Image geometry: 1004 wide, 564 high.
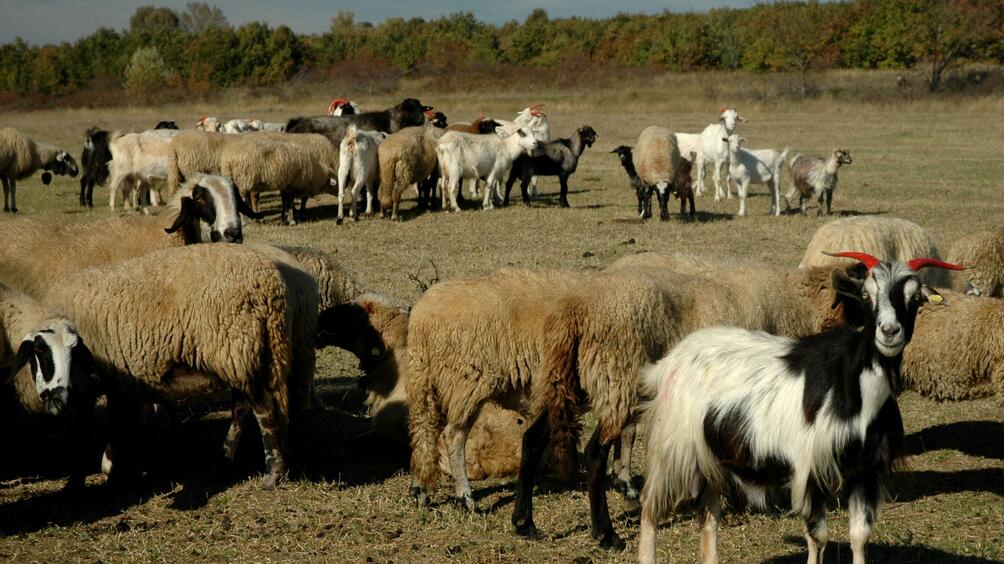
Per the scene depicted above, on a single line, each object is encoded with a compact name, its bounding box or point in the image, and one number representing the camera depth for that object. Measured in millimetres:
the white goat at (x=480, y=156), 20250
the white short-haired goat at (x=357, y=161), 19219
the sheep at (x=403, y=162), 19484
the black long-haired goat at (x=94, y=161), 22562
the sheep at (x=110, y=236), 8438
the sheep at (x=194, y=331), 6965
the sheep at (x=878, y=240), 10055
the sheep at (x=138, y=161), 20578
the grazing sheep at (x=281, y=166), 18391
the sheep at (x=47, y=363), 6492
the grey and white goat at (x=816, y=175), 19500
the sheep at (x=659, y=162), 19047
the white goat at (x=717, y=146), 21984
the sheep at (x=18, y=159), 21344
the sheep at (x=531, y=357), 6266
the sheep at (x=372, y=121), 22984
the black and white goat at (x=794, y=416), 4898
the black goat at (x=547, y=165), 21281
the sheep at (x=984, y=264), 10500
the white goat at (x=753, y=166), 20391
